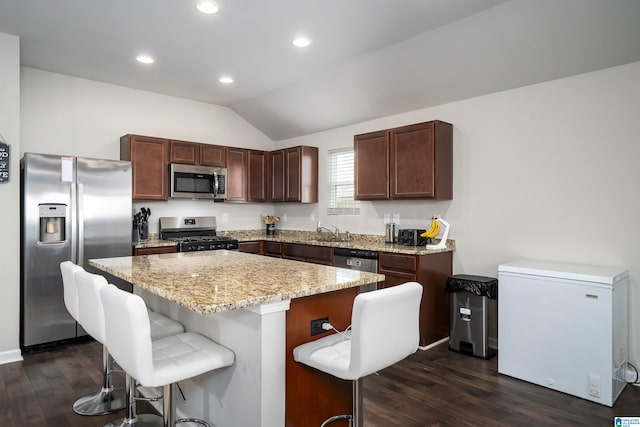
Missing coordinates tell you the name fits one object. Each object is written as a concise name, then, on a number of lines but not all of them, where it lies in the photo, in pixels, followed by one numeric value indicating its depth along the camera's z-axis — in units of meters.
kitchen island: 1.71
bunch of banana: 4.05
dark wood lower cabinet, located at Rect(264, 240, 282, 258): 5.41
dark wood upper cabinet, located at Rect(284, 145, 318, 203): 5.58
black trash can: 3.50
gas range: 4.80
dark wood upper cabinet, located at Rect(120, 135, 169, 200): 4.65
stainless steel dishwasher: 4.11
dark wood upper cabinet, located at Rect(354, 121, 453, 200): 3.98
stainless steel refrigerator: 3.64
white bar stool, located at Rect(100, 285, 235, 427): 1.54
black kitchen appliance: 4.21
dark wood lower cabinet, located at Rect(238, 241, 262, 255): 5.30
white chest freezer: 2.64
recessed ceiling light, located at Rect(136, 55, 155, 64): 3.97
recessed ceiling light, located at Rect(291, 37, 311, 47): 3.50
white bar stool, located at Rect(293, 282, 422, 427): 1.55
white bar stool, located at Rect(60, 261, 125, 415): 2.35
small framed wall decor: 3.43
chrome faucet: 5.25
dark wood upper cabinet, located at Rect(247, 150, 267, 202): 5.81
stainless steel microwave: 4.98
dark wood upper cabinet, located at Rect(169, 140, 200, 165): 4.98
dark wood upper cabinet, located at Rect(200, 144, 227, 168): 5.27
